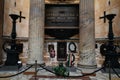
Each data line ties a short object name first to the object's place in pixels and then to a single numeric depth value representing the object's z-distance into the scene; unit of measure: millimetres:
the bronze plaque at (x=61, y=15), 6266
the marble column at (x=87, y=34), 4903
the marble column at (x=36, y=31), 4943
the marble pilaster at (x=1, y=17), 5666
